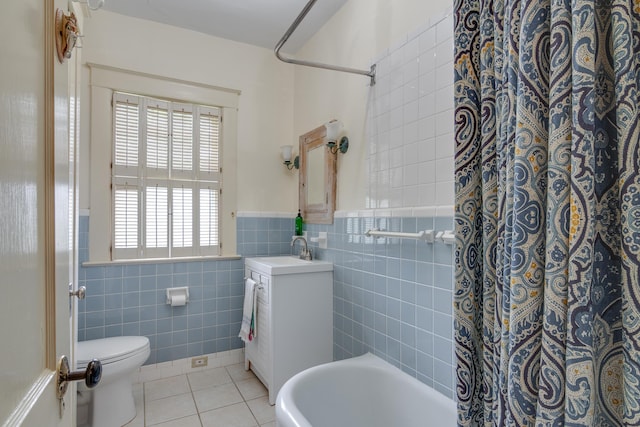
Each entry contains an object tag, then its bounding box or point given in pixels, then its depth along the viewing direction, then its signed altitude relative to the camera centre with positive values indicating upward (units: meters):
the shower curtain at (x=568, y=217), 0.63 +0.00
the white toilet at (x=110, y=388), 2.06 -1.05
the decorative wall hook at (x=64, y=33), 0.71 +0.41
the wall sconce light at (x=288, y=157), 3.14 +0.57
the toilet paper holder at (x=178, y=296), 2.72 -0.62
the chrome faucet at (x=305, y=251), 2.79 -0.28
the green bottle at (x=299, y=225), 3.02 -0.06
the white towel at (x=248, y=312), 2.51 -0.70
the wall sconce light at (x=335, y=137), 2.45 +0.59
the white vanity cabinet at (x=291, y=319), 2.31 -0.71
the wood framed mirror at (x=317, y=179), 2.60 +0.32
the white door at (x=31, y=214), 0.47 +0.01
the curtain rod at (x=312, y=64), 1.87 +0.94
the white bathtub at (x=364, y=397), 1.59 -0.92
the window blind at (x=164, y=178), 2.65 +0.34
